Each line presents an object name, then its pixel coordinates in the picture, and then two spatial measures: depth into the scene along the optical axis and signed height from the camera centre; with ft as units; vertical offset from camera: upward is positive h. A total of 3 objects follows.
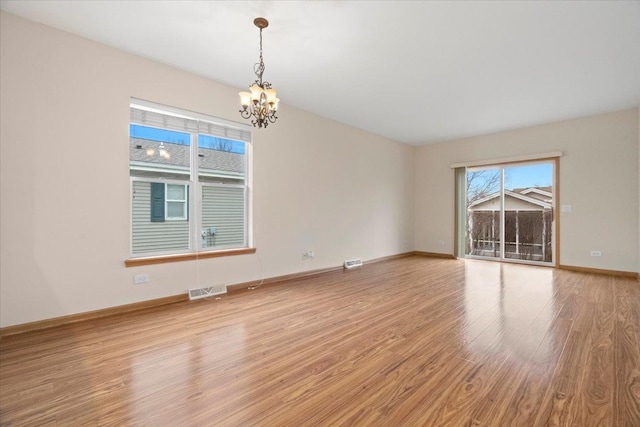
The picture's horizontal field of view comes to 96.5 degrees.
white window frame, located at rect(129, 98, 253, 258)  11.71 +1.23
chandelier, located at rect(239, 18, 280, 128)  9.36 +3.79
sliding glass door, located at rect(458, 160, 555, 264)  20.04 +0.10
